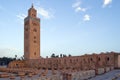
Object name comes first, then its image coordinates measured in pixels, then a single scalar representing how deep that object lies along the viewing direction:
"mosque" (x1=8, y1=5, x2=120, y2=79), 27.48
